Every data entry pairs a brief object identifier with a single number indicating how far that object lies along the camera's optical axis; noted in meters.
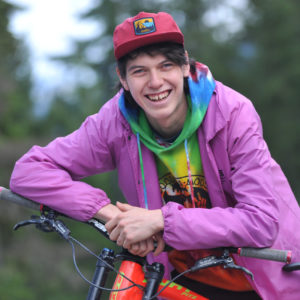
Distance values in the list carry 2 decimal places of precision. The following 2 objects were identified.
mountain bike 4.43
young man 4.66
